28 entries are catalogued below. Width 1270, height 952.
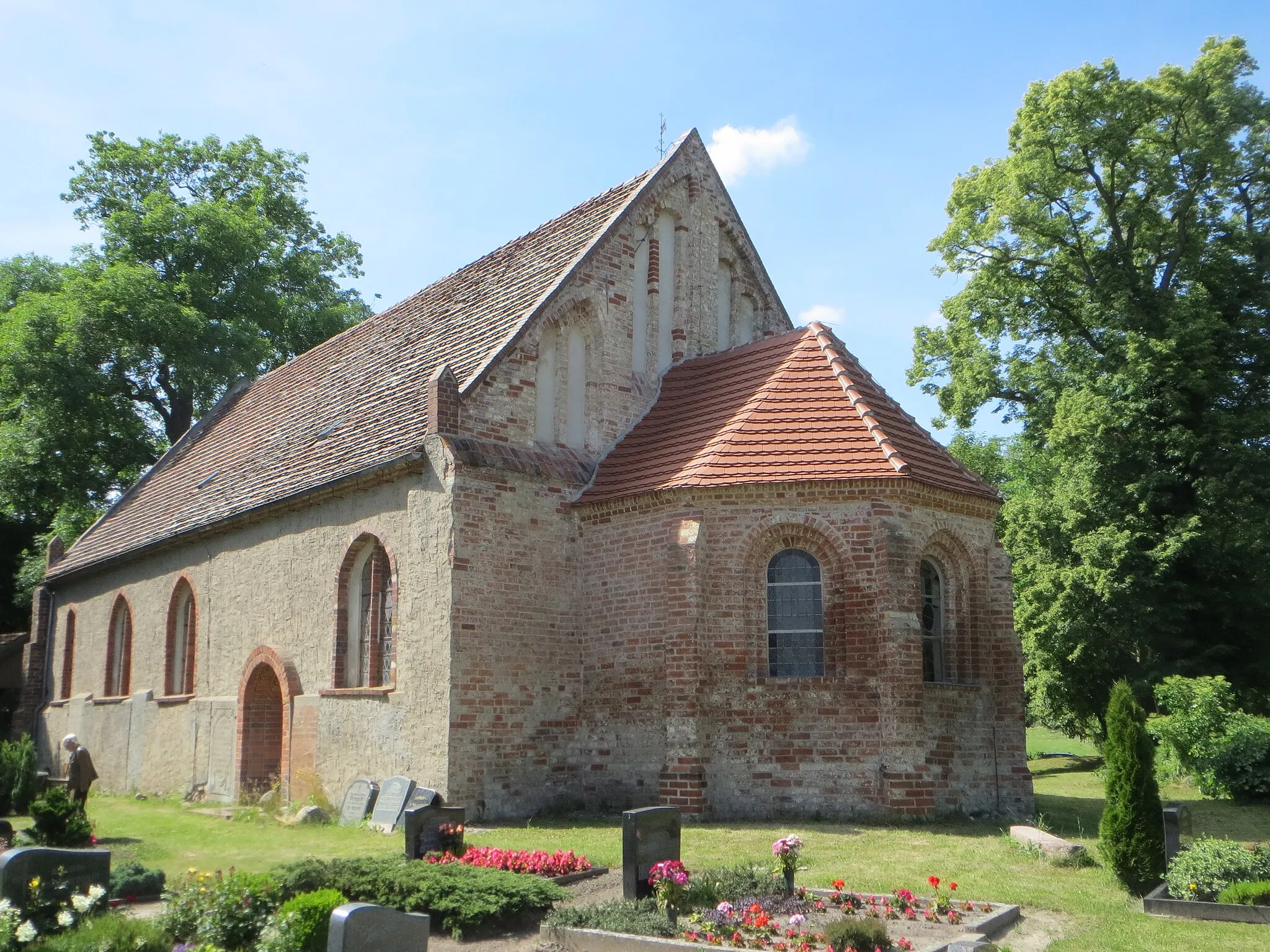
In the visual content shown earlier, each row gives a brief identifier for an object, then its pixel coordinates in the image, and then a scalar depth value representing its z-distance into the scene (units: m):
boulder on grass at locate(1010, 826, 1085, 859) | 11.15
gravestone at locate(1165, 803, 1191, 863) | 9.72
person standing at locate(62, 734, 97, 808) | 15.48
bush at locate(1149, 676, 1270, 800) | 16.69
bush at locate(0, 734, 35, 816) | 17.80
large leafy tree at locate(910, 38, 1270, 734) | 21.41
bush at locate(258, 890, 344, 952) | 7.41
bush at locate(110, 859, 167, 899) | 10.12
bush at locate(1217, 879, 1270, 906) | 8.71
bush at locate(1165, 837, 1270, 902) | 9.20
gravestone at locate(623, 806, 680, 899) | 9.45
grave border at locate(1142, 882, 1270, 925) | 8.59
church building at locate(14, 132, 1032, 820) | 14.48
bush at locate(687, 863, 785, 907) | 9.12
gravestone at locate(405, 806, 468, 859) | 11.05
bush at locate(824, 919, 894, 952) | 7.60
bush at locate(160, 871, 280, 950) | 8.31
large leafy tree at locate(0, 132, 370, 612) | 29.88
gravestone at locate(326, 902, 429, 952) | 6.59
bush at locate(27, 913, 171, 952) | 7.74
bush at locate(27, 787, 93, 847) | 12.64
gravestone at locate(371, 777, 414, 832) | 14.47
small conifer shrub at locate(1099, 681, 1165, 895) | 9.70
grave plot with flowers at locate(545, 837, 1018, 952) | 7.86
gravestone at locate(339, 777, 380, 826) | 15.16
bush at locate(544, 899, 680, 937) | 8.31
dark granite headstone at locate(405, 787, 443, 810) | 12.87
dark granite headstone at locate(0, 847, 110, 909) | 8.56
